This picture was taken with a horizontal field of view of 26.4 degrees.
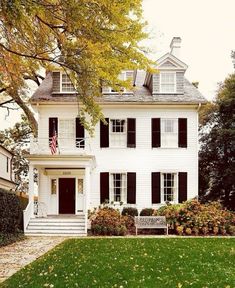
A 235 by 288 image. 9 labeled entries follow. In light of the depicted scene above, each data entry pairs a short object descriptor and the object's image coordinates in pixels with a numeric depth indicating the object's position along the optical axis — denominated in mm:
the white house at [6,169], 31328
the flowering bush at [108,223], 21547
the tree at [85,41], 11078
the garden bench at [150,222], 21969
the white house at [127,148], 25859
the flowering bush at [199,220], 21672
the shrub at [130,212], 24828
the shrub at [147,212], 24812
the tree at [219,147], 29641
